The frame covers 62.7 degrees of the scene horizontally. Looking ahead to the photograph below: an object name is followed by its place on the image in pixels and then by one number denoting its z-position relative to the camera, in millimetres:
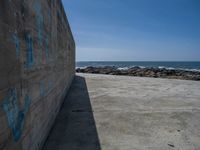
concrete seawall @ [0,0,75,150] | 1257
